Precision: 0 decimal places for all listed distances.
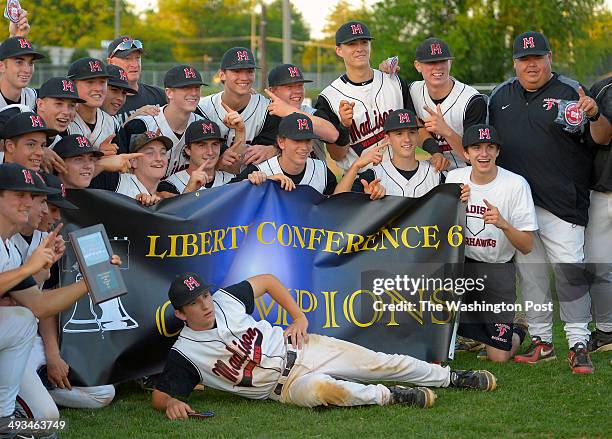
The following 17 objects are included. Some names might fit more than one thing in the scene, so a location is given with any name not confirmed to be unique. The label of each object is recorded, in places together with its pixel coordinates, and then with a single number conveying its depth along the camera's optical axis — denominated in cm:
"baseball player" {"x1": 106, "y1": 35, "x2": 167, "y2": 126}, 938
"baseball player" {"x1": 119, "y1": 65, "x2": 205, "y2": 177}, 847
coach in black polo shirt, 816
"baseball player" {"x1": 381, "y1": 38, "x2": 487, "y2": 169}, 853
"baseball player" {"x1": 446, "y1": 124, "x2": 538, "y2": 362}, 796
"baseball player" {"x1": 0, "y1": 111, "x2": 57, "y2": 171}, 698
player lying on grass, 664
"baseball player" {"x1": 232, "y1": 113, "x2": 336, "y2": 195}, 795
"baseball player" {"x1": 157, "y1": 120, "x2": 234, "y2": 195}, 817
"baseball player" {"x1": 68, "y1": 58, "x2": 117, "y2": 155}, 801
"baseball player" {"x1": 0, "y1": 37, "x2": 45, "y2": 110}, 797
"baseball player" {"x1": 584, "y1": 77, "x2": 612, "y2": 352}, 824
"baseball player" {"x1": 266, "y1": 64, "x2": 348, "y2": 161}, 873
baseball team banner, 759
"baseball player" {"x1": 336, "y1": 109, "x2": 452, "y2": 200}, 813
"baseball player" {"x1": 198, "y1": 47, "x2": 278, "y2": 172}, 881
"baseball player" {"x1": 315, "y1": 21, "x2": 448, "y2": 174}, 876
